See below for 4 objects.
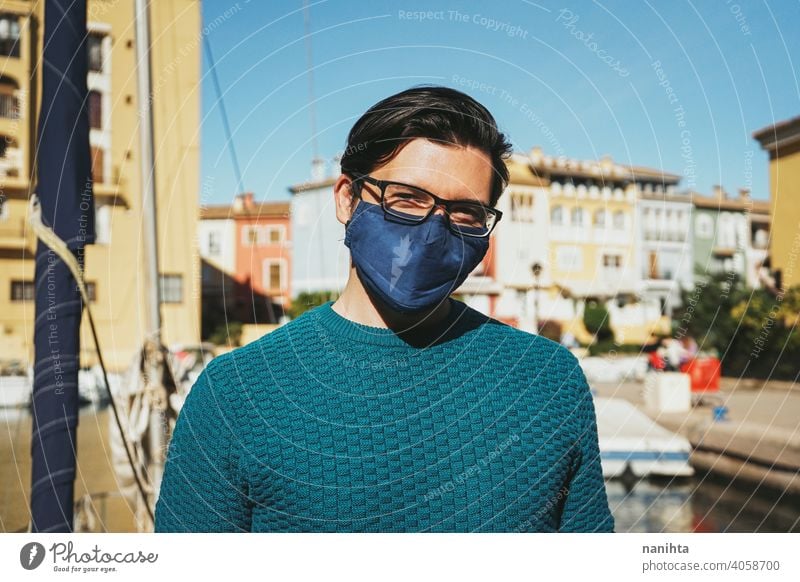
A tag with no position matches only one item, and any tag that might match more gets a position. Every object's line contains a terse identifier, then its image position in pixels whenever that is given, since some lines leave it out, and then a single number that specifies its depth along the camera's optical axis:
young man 1.05
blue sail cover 1.44
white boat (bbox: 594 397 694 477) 4.84
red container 6.81
